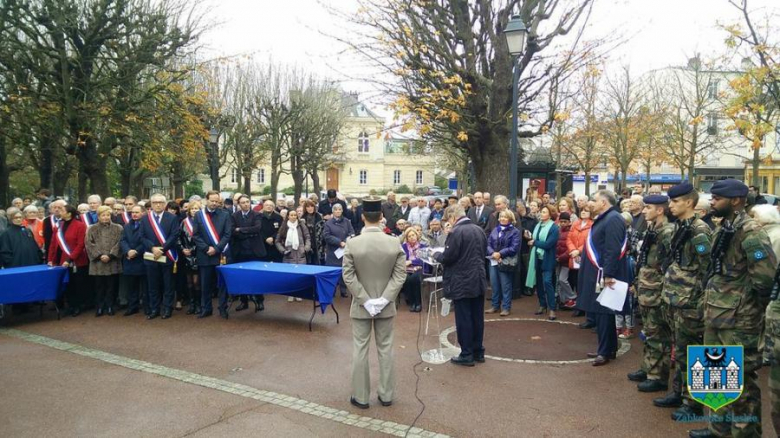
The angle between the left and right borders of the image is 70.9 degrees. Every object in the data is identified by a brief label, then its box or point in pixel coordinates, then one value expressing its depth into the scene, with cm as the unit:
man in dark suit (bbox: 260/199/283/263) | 1100
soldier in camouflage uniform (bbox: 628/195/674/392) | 557
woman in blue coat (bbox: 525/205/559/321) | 912
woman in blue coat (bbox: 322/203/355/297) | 1052
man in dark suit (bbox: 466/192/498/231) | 1090
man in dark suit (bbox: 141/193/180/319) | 918
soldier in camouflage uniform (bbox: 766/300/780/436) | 377
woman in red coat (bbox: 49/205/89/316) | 943
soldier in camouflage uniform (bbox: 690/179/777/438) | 413
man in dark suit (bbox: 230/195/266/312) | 1020
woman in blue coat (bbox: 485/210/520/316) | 902
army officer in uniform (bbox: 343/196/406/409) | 531
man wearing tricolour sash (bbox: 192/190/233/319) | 912
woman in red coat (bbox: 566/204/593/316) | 908
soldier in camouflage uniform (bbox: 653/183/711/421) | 488
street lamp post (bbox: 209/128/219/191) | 2142
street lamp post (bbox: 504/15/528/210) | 1018
